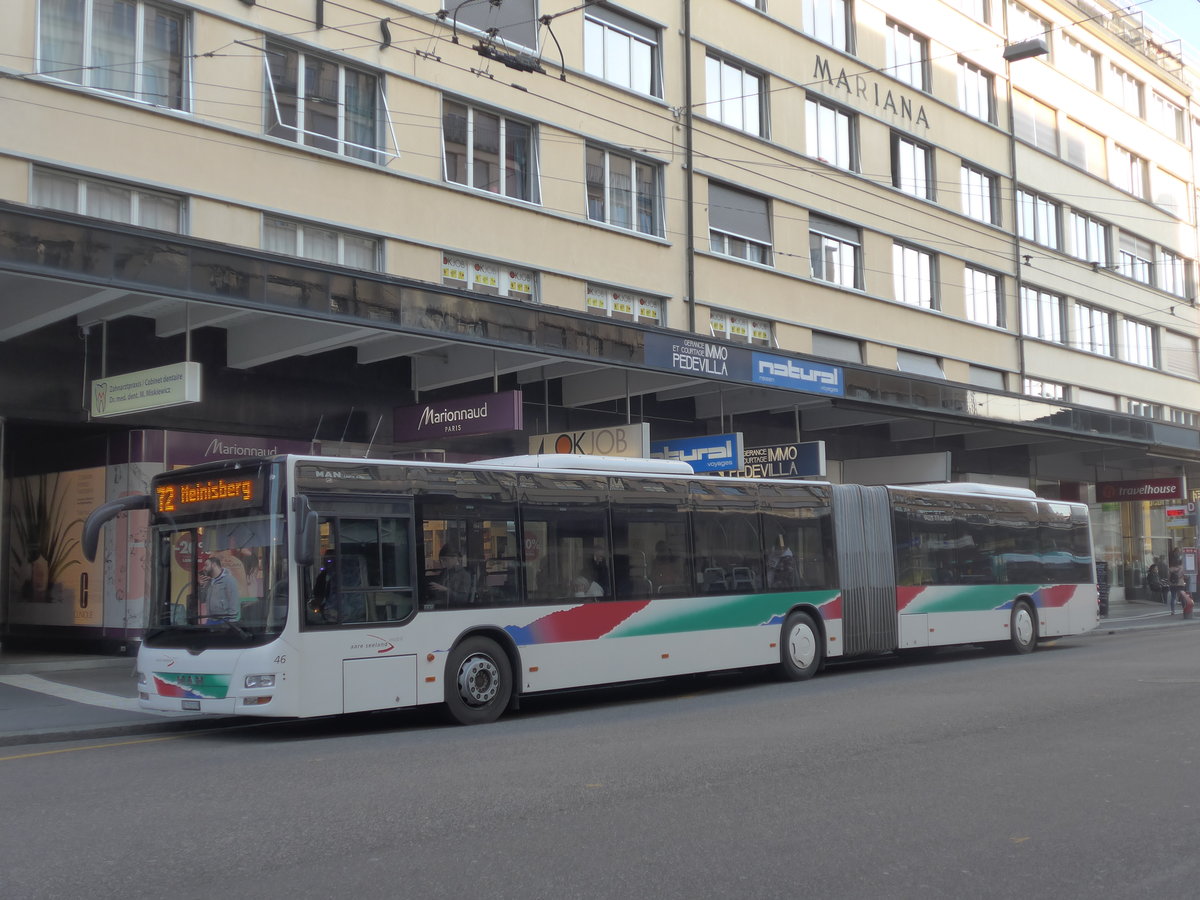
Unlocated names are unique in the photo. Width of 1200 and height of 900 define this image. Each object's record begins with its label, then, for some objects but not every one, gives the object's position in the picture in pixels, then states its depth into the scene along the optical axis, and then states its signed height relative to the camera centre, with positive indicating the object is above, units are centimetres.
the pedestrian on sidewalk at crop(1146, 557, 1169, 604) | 3659 -156
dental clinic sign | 1488 +195
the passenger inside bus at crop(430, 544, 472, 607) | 1234 -41
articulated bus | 1122 -46
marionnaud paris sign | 1805 +190
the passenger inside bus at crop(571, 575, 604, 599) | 1375 -56
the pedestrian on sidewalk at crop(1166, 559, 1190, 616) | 3291 -139
